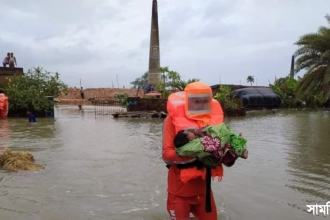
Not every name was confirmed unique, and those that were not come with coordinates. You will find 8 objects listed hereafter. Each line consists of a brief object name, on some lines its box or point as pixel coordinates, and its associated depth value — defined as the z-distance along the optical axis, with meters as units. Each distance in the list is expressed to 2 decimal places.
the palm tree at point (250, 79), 59.69
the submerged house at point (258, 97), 31.16
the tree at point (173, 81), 27.24
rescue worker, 3.06
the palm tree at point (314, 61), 18.72
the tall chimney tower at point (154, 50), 38.78
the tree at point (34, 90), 20.59
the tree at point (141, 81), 64.35
